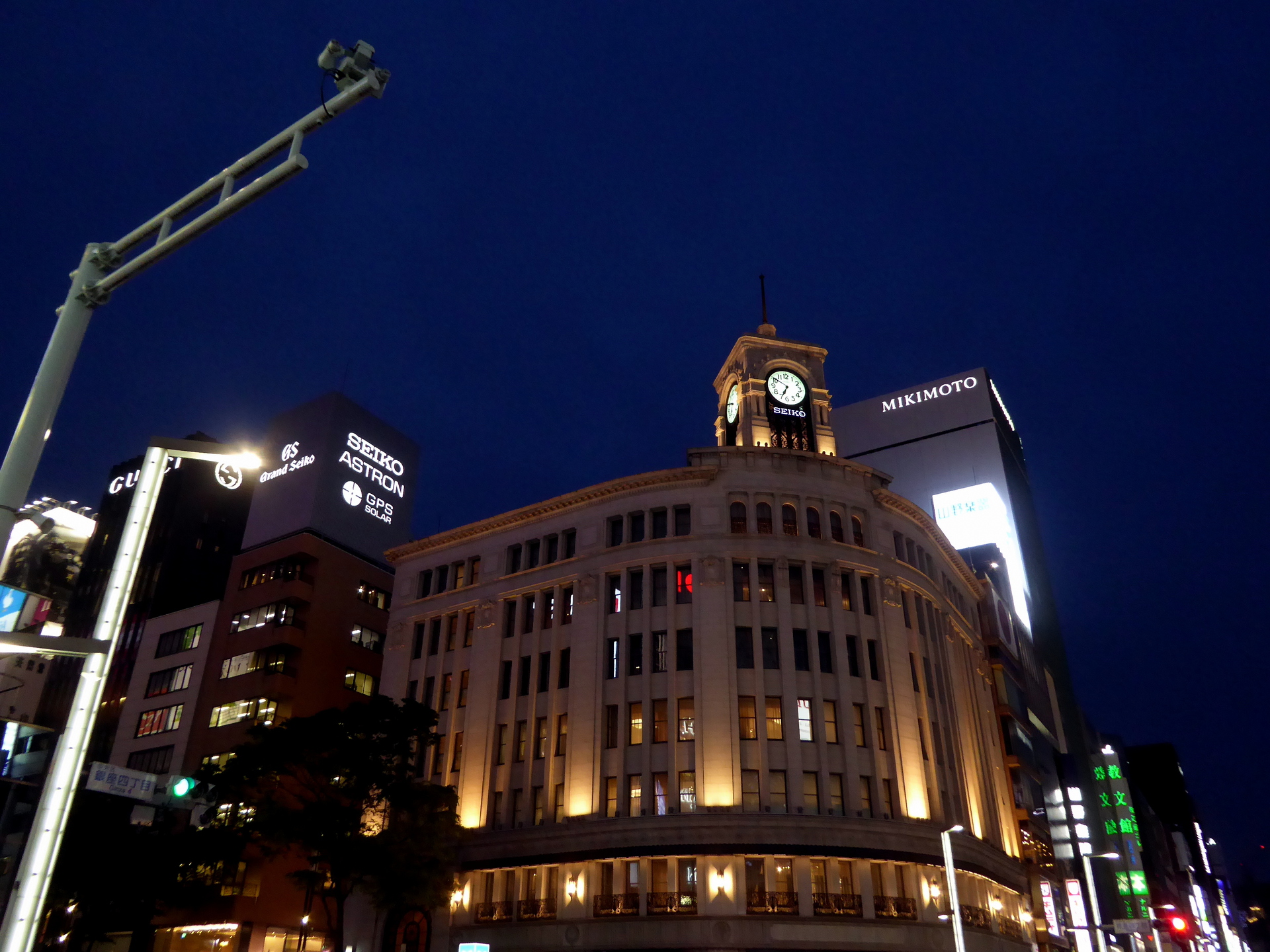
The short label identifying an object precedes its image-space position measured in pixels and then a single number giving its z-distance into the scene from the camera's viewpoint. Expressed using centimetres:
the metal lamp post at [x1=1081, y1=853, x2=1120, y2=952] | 5606
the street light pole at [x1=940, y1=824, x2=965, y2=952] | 3762
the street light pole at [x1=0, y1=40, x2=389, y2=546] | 1045
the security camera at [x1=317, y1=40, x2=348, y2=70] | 1081
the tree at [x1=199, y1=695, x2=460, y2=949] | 4191
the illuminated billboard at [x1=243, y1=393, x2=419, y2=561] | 7738
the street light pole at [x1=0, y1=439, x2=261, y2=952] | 1073
